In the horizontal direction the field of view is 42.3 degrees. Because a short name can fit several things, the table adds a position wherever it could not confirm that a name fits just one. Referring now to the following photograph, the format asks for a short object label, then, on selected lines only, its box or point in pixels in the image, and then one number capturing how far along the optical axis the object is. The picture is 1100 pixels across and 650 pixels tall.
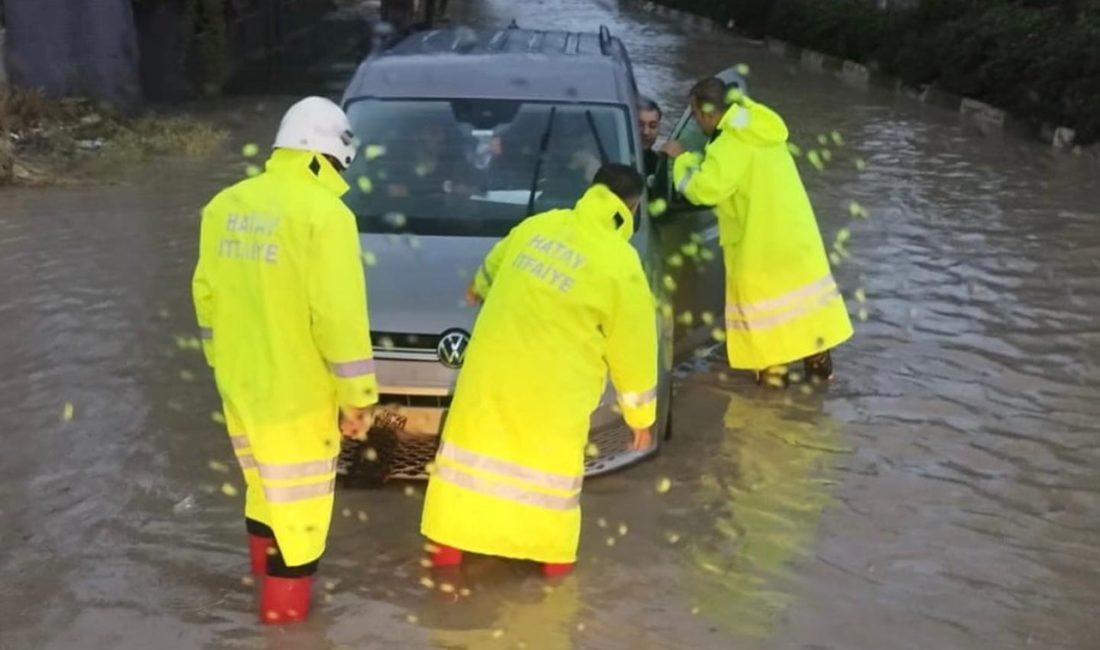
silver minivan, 5.63
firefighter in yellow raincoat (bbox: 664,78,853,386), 6.97
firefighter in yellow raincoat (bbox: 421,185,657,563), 4.80
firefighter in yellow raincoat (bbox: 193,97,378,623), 4.41
